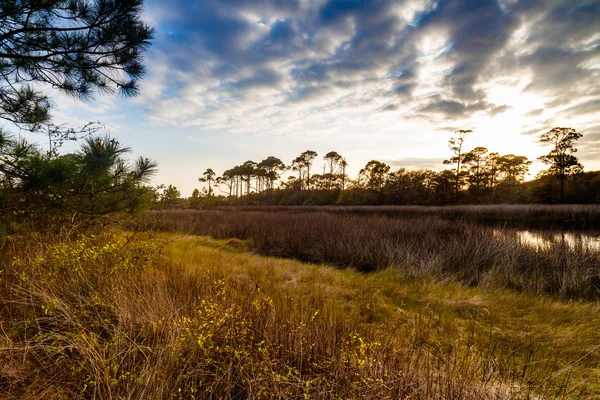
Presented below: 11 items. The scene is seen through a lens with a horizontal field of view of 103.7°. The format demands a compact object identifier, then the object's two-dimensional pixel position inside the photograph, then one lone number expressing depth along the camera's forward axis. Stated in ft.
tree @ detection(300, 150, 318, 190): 156.57
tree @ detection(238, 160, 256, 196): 172.65
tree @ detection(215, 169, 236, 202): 181.47
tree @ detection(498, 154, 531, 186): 126.82
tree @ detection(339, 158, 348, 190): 151.43
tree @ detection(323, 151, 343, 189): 150.71
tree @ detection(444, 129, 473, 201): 111.45
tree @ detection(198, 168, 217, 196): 184.35
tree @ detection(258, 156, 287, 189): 163.63
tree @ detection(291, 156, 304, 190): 161.58
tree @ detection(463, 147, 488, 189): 119.24
